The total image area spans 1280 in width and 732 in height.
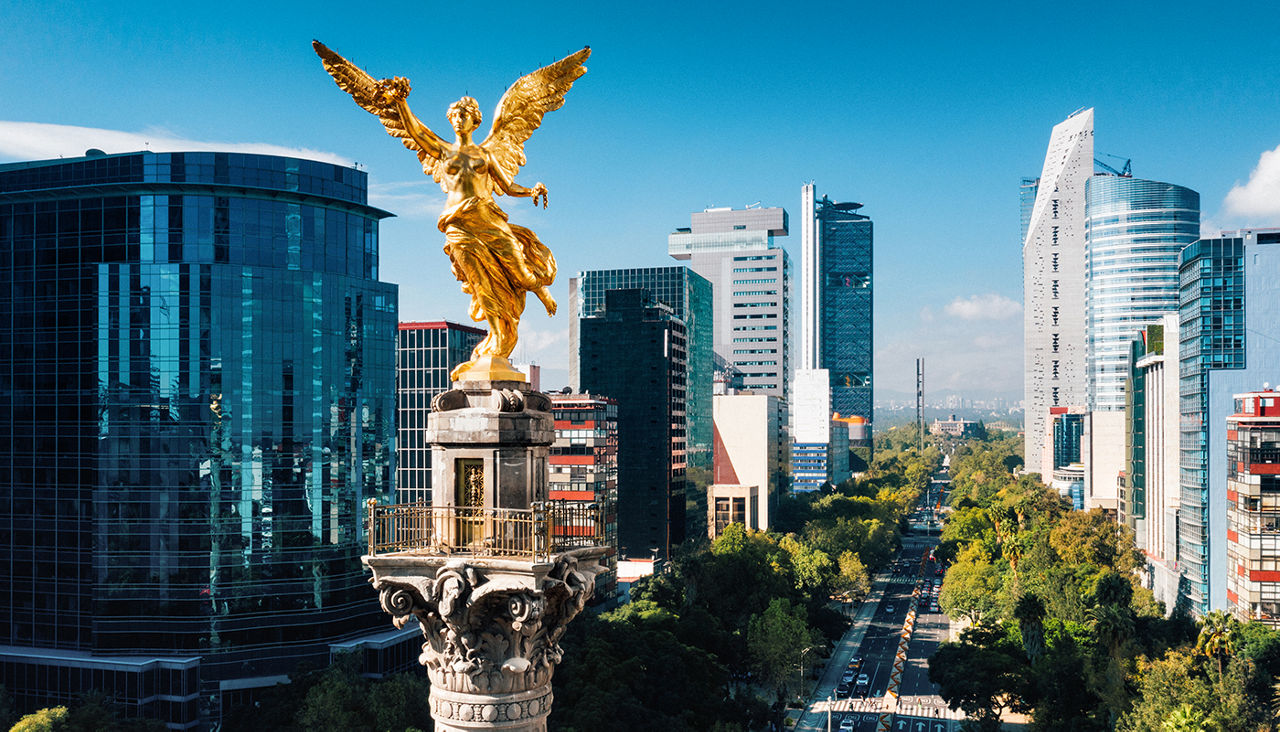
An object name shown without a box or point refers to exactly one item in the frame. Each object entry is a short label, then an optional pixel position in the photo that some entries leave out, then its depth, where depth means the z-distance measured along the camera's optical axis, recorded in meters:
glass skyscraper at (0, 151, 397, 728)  76.62
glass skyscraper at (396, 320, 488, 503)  125.94
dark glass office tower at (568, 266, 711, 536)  152.25
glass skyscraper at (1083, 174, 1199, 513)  179.50
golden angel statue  17.83
